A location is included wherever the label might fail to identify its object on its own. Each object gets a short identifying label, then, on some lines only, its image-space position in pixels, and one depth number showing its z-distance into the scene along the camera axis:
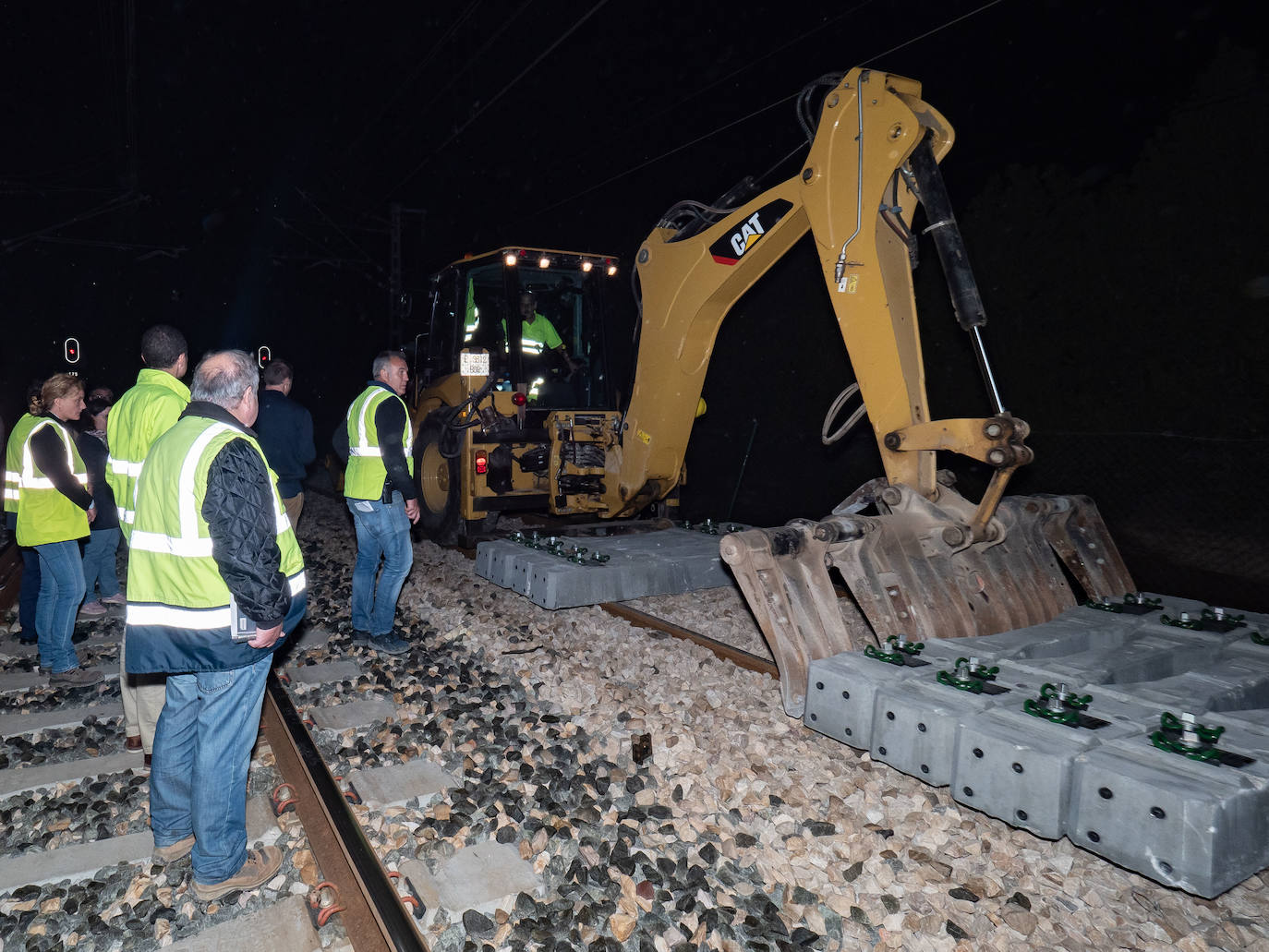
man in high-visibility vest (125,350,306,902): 2.48
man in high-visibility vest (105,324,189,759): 3.25
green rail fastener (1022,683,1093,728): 2.90
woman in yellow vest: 4.68
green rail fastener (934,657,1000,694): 3.28
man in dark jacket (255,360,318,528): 5.89
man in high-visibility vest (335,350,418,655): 5.15
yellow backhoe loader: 4.07
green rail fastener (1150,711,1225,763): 2.60
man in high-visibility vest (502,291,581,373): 8.02
